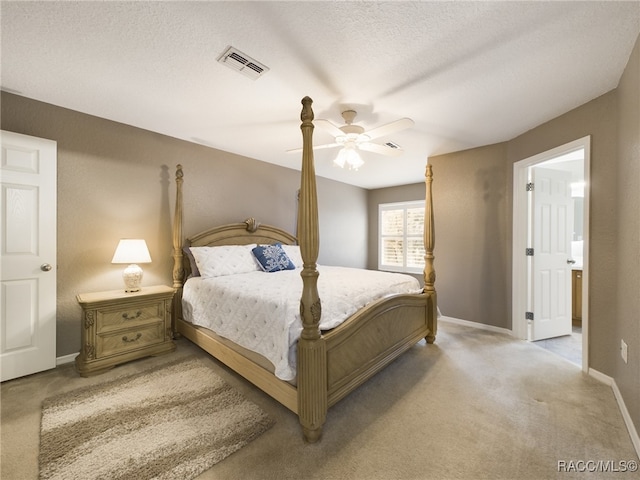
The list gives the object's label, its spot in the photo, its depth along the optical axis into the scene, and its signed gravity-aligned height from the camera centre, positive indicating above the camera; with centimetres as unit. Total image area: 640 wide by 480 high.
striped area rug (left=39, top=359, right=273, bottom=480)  140 -121
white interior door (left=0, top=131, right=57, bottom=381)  219 -14
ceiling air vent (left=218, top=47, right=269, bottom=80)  175 +122
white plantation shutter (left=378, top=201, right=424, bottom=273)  557 +8
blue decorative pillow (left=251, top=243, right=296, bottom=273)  330 -25
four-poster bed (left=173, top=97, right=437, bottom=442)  160 -78
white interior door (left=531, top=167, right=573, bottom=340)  315 -15
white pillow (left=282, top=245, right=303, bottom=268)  373 -21
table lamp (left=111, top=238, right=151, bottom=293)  254 -18
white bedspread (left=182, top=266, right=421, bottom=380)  172 -51
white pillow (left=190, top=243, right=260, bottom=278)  297 -25
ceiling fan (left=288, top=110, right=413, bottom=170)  223 +93
